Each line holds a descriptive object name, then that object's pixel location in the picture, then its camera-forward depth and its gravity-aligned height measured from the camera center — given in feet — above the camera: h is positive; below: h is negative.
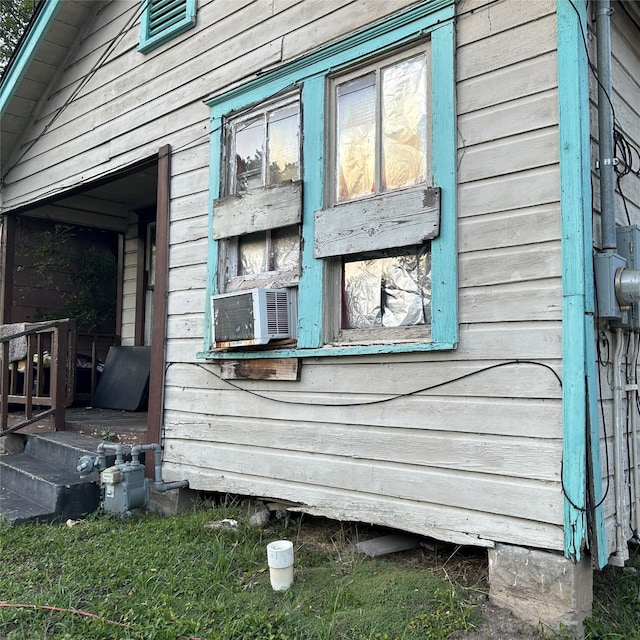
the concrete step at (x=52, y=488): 14.65 -3.69
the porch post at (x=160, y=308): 16.07 +0.99
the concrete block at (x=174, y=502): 15.03 -3.99
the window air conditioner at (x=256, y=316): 13.08 +0.62
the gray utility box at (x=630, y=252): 9.99 +1.53
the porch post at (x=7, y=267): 23.86 +3.07
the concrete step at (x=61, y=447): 16.76 -2.97
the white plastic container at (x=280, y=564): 10.18 -3.75
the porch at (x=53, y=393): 19.01 -1.59
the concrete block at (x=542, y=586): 9.02 -3.75
